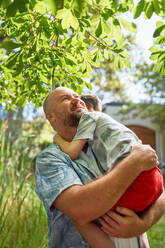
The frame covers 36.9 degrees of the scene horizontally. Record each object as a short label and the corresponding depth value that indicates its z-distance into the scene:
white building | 14.61
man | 1.07
